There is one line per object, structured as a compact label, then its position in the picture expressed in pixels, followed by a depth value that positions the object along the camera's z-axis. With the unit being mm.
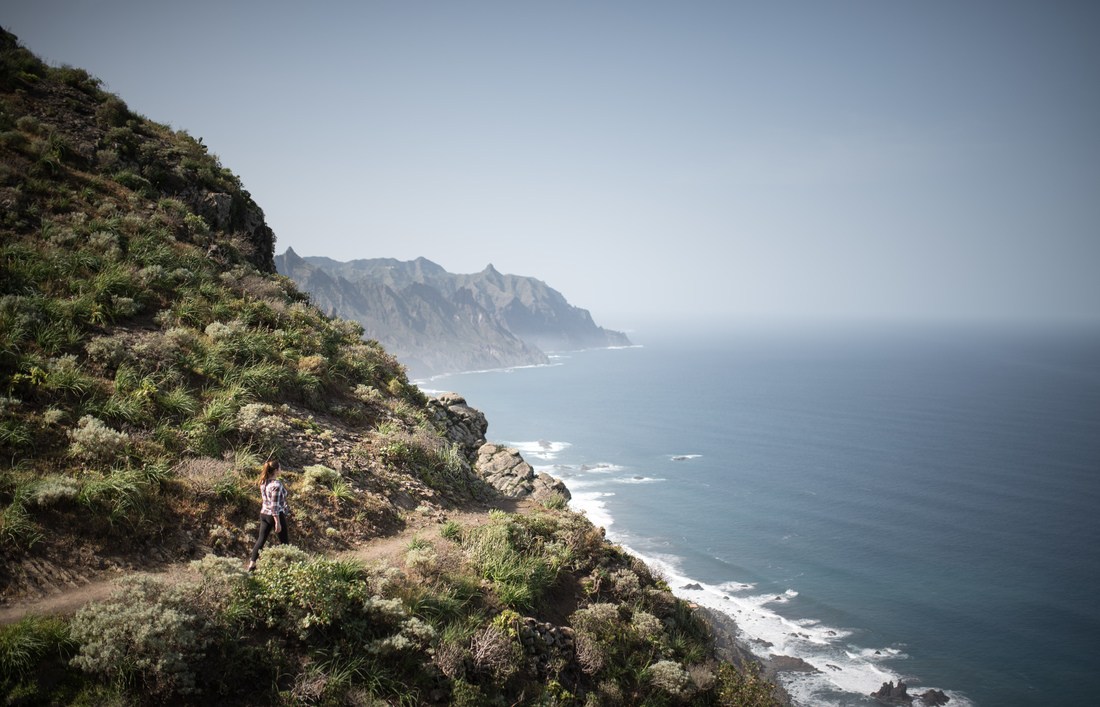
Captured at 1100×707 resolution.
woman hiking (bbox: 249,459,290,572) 9906
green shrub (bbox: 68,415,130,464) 10383
